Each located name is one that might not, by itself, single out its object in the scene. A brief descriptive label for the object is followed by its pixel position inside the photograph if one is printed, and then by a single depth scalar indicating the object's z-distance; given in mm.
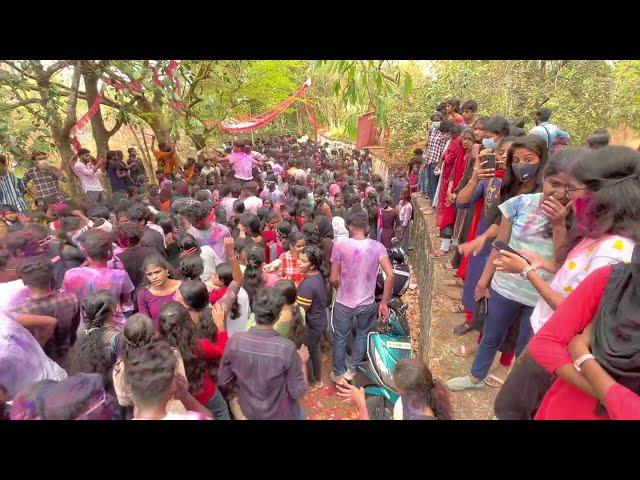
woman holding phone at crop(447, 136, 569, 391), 2535
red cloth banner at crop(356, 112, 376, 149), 18636
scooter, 3707
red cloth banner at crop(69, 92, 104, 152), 8648
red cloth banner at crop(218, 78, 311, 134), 13984
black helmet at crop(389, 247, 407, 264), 5965
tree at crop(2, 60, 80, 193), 6711
